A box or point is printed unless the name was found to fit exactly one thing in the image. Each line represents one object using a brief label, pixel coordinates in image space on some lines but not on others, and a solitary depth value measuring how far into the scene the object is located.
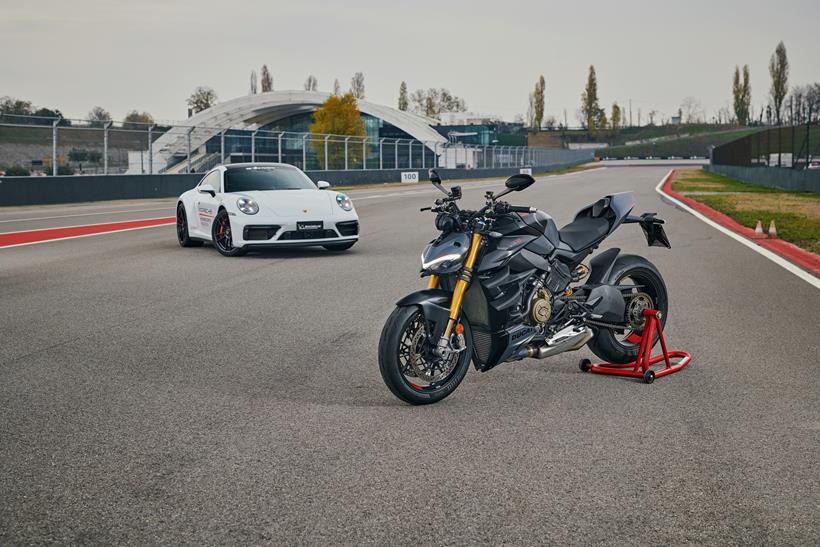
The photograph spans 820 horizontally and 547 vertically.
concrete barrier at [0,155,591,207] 27.69
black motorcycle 5.52
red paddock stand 6.34
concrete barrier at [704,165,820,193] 30.72
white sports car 13.45
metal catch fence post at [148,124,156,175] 33.12
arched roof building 107.12
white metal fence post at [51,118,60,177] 28.59
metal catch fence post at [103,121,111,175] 30.61
